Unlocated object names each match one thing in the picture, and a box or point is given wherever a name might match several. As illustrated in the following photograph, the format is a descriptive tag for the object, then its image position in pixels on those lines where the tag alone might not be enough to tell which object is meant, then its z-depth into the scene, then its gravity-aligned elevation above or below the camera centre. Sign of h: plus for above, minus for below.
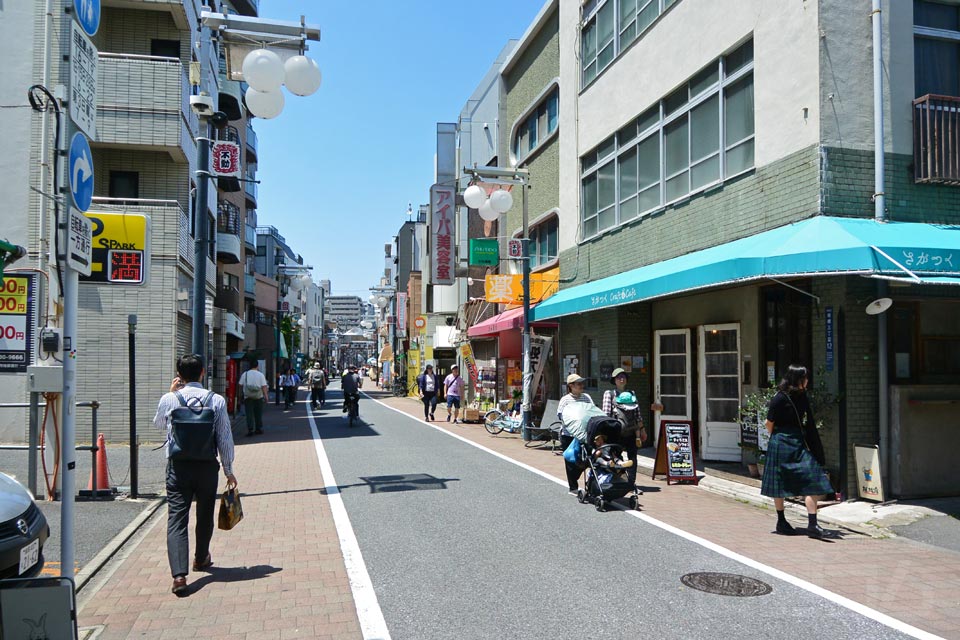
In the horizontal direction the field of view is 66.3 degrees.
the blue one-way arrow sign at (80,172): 4.79 +1.22
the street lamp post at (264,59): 8.87 +3.59
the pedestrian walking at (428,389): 23.69 -1.18
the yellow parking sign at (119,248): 8.30 +1.36
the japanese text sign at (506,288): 18.94 +1.66
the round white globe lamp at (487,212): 17.64 +3.40
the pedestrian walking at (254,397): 18.97 -1.13
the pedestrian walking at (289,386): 31.34 -1.45
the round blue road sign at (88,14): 5.07 +2.43
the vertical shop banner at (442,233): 30.66 +4.99
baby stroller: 9.02 -1.46
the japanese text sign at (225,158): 12.52 +3.38
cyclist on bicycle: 21.36 -0.99
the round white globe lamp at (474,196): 17.02 +3.65
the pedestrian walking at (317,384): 31.20 -1.34
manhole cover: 5.75 -1.88
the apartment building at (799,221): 9.07 +1.87
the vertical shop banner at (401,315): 55.22 +2.89
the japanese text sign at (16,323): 11.94 +0.51
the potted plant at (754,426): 10.09 -1.11
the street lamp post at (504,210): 17.20 +3.40
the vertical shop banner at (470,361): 24.98 -0.30
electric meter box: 8.44 -0.29
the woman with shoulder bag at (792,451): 7.66 -1.07
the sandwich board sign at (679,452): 11.10 -1.52
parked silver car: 4.92 -1.26
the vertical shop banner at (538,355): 18.30 -0.07
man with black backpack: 5.97 -0.79
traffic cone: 9.76 -1.64
